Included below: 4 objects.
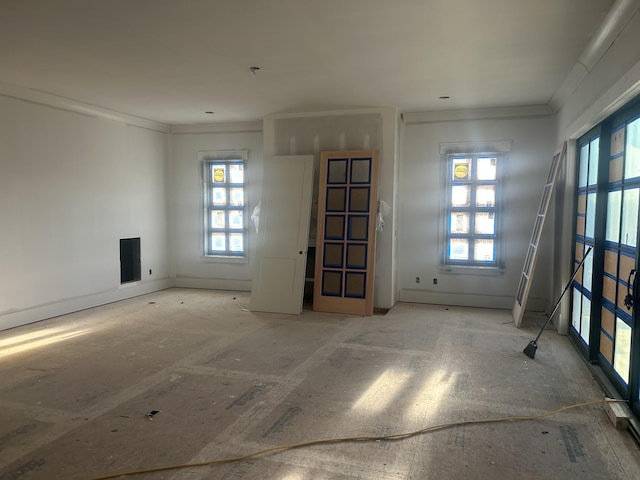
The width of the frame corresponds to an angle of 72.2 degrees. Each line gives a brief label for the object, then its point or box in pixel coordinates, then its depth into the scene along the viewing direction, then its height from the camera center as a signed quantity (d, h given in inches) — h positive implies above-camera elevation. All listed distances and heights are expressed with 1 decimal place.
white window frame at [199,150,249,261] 295.0 +1.2
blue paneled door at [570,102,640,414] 119.4 -11.8
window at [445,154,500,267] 249.3 +1.4
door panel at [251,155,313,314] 238.2 -14.6
